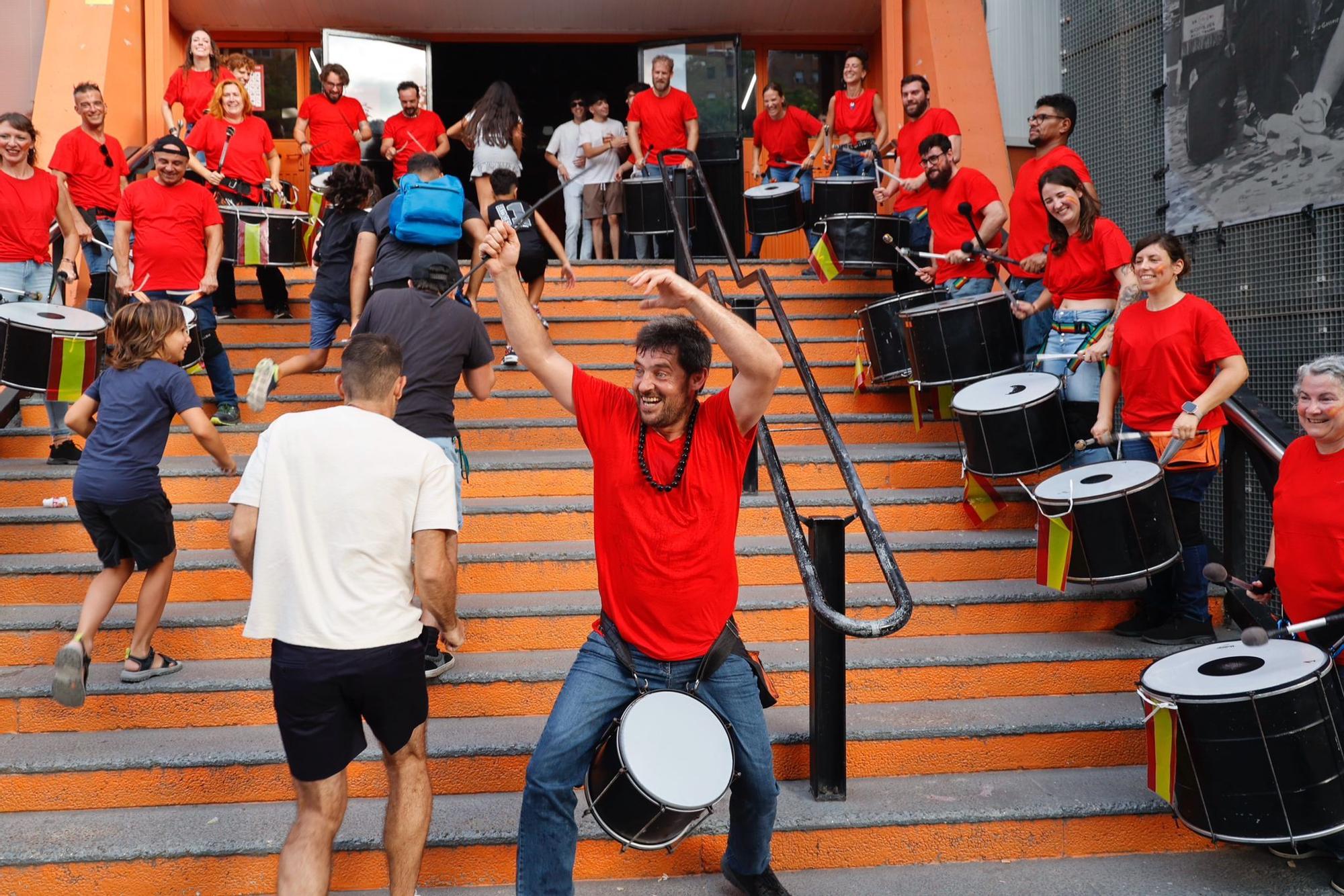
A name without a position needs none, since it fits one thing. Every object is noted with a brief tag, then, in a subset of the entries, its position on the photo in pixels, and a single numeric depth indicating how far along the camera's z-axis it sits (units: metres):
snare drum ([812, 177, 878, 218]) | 8.11
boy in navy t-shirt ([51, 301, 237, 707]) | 4.45
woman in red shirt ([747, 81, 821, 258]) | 10.09
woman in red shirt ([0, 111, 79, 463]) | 6.61
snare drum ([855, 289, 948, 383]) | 6.23
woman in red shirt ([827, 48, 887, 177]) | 9.40
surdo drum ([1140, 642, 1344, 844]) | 3.36
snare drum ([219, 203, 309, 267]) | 7.41
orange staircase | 3.82
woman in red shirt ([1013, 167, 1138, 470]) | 5.49
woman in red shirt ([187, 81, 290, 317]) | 8.53
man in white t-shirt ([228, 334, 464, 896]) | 3.09
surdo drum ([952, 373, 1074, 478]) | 5.11
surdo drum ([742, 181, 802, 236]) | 8.60
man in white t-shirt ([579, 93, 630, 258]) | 10.38
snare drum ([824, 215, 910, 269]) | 7.47
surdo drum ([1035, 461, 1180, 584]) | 4.52
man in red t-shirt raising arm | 3.12
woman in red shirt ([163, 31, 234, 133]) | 9.27
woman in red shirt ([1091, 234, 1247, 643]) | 4.82
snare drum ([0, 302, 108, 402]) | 5.51
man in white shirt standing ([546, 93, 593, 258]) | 10.40
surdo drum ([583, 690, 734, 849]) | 2.95
